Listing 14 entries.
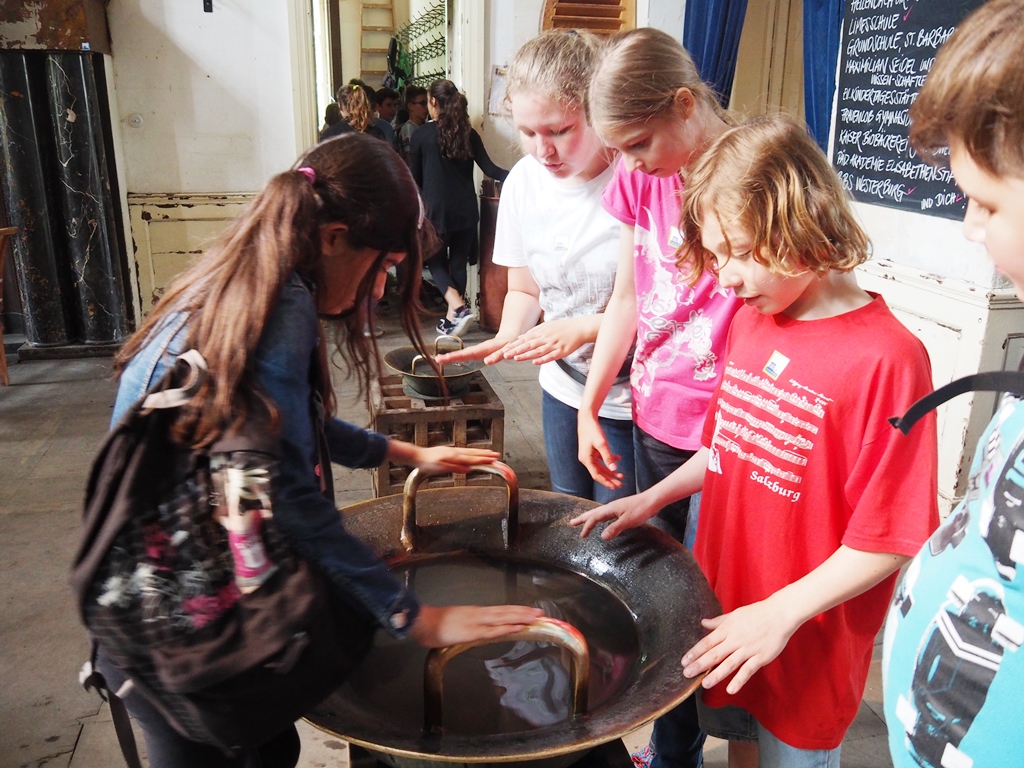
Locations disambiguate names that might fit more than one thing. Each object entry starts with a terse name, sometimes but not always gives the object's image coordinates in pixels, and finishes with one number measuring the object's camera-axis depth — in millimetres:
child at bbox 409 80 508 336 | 5148
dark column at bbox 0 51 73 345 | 4555
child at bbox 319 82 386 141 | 5285
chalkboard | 2717
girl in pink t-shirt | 1283
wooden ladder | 10672
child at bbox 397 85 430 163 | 6020
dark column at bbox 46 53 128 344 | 4602
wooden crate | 2752
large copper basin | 867
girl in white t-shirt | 1617
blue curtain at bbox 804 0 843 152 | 3717
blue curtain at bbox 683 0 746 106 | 4477
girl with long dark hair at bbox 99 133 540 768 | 827
